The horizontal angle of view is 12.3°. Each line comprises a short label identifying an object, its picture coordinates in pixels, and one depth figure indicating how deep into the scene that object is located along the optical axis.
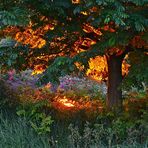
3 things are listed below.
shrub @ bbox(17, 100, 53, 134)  8.77
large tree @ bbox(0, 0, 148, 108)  6.89
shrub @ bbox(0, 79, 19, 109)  10.89
